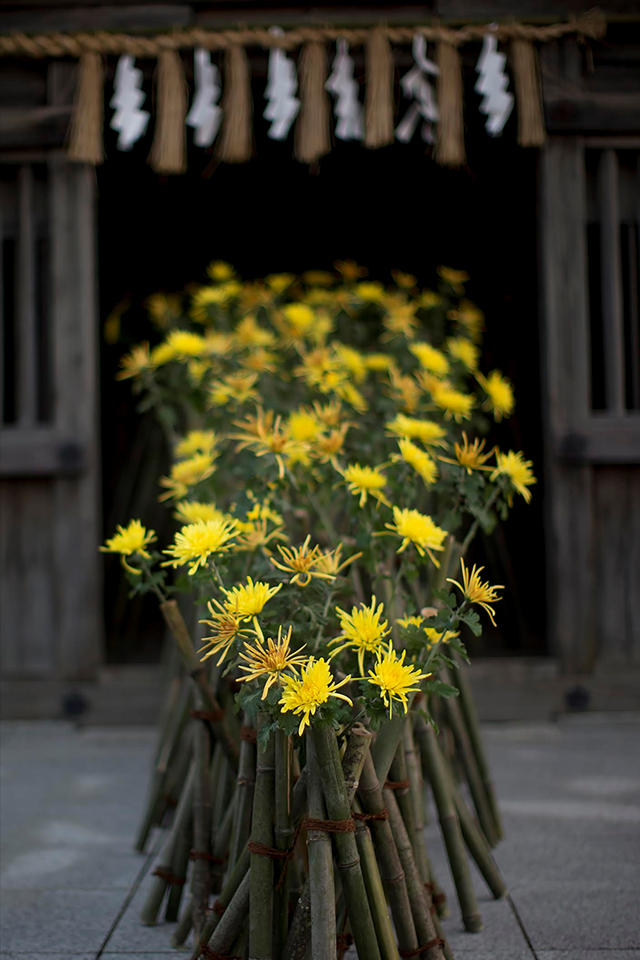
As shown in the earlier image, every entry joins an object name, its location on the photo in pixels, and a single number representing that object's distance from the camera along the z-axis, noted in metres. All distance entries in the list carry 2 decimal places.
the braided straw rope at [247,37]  3.68
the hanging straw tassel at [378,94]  3.64
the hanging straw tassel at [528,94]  3.66
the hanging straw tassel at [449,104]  3.66
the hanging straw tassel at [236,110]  3.66
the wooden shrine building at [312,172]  3.75
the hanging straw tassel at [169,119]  3.67
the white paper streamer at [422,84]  3.66
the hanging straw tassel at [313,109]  3.64
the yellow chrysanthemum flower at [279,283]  3.42
